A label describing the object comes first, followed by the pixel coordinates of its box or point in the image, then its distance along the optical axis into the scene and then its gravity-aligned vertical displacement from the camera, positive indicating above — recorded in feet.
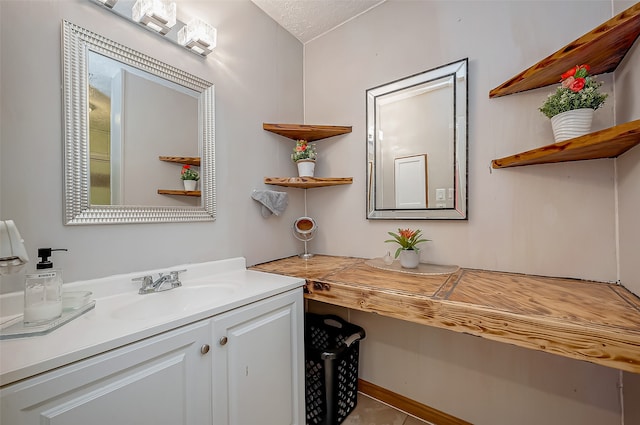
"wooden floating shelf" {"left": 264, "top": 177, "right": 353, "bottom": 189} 5.79 +0.73
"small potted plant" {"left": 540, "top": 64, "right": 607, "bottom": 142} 3.26 +1.46
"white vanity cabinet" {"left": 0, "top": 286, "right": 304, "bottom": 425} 1.99 -1.72
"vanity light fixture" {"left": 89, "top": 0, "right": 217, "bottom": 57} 3.69 +3.05
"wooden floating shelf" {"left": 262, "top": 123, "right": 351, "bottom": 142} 5.84 +1.98
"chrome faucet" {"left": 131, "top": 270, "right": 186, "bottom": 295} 3.73 -1.09
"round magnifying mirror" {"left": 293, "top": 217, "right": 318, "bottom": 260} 6.41 -0.42
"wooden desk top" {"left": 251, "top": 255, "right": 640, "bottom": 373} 2.40 -1.15
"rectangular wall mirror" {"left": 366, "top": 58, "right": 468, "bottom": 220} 4.75 +1.38
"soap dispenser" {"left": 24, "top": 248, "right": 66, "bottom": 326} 2.48 -0.86
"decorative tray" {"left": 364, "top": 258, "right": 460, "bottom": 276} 4.43 -1.09
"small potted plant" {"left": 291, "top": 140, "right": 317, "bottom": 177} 6.12 +1.33
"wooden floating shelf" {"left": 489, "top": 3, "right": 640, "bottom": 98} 2.85 +2.10
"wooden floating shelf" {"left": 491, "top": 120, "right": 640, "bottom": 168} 2.69 +0.81
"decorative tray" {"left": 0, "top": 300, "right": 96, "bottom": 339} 2.29 -1.11
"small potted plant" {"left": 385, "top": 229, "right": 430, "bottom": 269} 4.75 -0.74
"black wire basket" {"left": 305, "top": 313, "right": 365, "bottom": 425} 4.66 -3.15
